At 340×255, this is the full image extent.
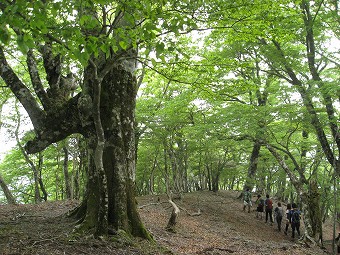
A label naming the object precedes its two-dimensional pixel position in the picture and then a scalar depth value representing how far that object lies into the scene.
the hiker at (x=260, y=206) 18.77
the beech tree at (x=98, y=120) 6.39
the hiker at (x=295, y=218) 15.59
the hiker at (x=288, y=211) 16.23
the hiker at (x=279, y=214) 16.83
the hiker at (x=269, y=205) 17.80
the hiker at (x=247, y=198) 20.28
